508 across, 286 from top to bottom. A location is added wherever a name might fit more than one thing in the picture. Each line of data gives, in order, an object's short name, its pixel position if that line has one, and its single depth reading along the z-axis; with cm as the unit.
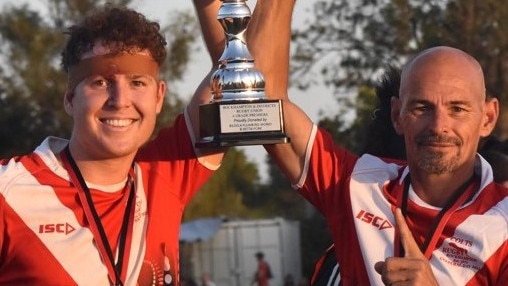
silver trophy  464
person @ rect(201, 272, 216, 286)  2342
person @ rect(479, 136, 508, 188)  558
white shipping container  2830
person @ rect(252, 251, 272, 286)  2366
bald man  454
